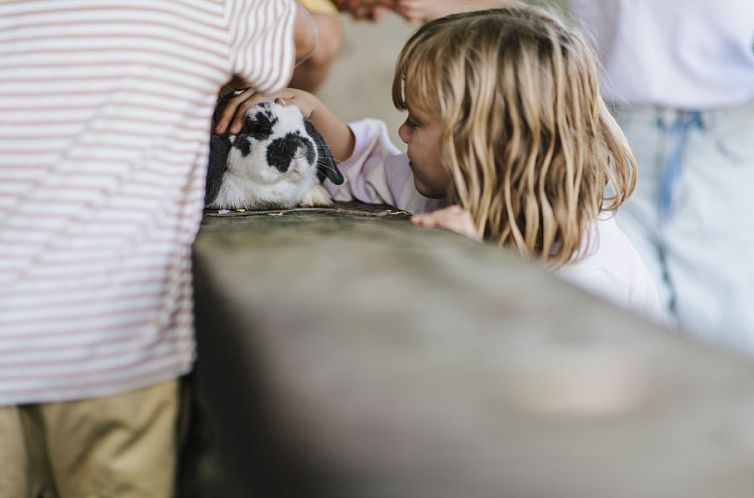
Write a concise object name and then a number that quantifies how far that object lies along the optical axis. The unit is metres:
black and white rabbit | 1.79
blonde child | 1.74
